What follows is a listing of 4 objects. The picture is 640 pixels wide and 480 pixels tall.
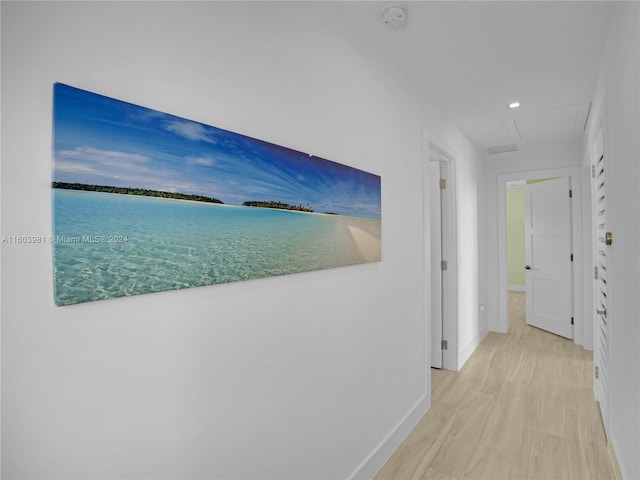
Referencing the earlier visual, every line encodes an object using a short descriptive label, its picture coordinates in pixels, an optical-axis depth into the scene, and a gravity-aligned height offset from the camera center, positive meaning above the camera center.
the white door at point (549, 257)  4.23 -0.23
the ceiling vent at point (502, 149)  4.25 +1.21
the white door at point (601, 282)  2.15 -0.30
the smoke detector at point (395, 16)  1.69 +1.18
